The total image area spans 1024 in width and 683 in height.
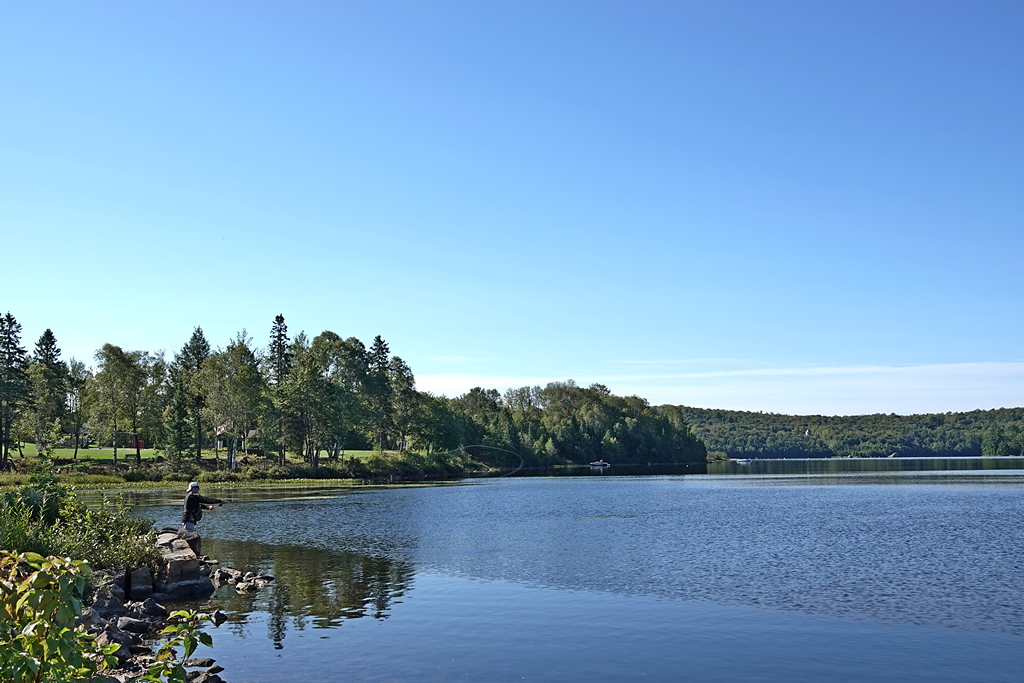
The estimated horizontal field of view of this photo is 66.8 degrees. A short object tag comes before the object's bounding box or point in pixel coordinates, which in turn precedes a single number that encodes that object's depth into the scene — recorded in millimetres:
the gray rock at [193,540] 33844
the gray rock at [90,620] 19812
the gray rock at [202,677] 17969
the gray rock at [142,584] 28214
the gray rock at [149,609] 24881
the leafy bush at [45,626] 7386
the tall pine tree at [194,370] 127450
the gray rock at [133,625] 22188
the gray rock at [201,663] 19453
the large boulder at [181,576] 29203
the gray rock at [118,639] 18750
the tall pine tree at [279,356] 164125
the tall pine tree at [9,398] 100750
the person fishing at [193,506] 36750
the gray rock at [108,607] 23291
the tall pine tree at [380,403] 140250
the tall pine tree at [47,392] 115350
